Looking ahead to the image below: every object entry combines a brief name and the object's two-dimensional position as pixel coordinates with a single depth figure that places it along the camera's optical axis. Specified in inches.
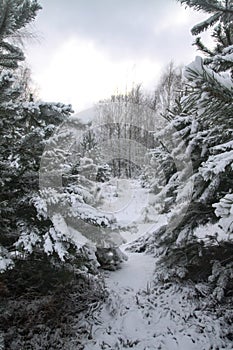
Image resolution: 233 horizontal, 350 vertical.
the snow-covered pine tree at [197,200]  115.9
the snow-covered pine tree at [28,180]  112.3
